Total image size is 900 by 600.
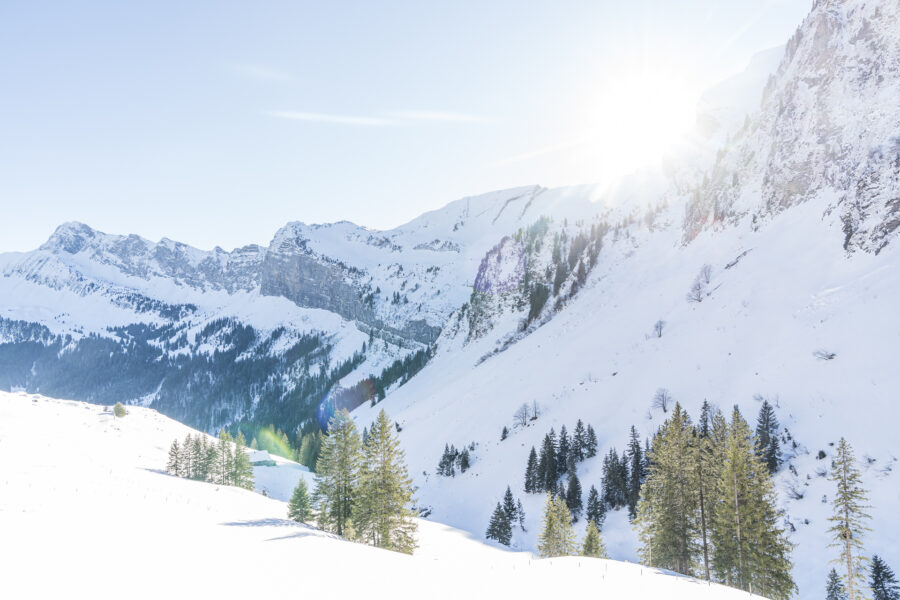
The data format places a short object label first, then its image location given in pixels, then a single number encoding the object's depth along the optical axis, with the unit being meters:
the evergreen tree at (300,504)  38.88
